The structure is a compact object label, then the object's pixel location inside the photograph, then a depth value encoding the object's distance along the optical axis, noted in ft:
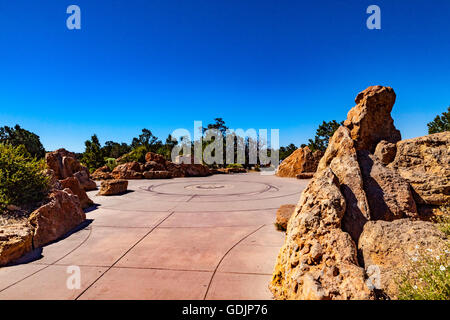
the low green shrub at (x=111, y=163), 91.86
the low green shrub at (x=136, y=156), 94.38
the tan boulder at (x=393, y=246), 8.80
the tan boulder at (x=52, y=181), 24.91
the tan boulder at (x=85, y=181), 45.65
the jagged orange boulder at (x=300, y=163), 70.03
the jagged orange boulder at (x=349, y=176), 12.03
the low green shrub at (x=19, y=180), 20.49
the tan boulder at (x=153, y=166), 72.43
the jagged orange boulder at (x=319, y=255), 8.13
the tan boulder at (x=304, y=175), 60.44
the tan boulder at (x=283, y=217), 19.92
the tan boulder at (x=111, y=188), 38.70
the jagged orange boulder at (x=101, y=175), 69.15
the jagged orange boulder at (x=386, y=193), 13.00
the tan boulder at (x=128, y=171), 67.21
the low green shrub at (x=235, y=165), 120.16
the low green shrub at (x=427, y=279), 7.18
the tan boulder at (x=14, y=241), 14.38
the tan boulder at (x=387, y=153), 16.51
